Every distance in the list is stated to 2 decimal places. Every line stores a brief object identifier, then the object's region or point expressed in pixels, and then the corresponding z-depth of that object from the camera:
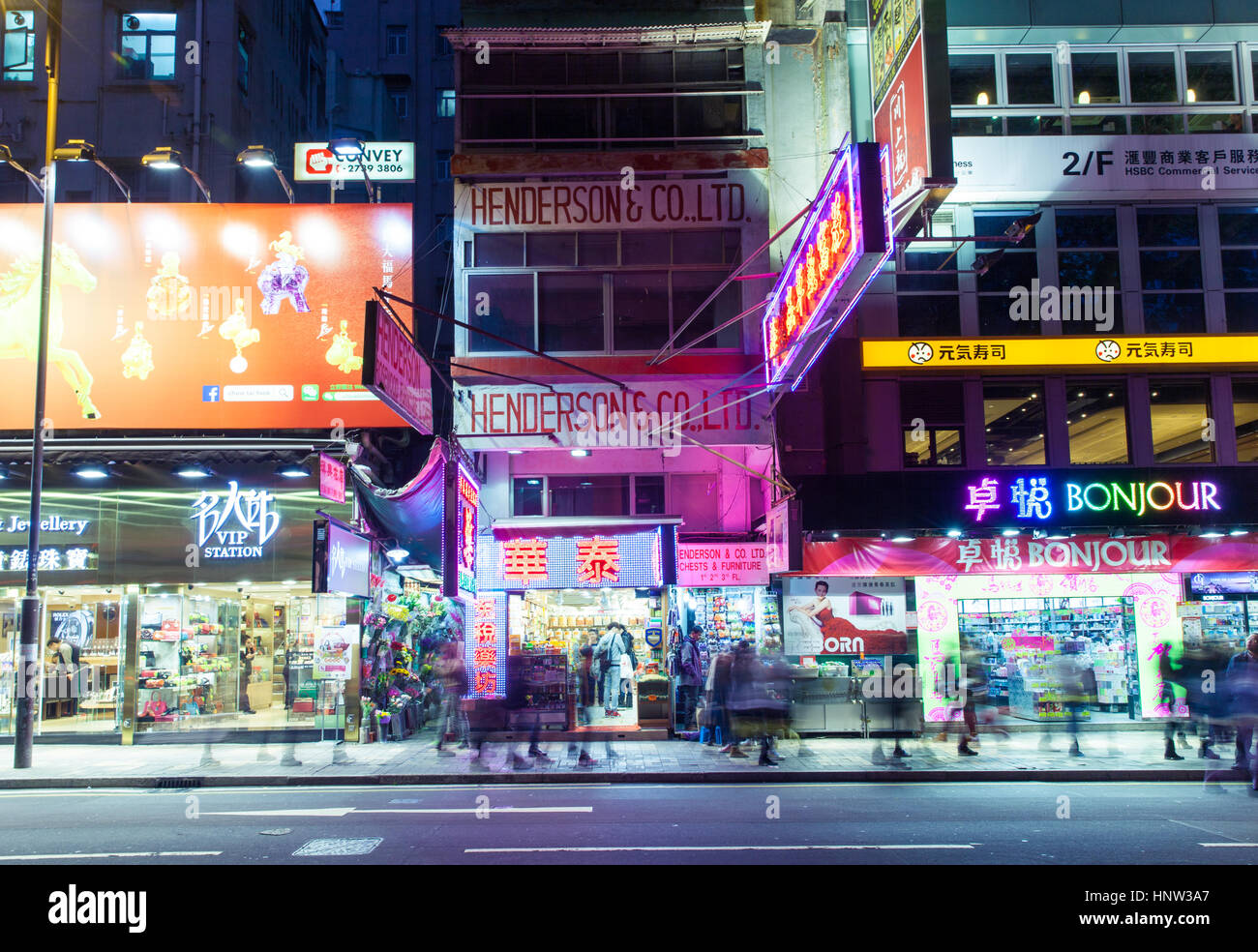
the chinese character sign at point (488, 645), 18.77
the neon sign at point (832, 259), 9.53
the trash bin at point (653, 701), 18.41
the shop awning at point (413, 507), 16.88
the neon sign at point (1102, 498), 17.47
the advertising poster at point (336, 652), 17.97
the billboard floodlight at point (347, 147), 18.31
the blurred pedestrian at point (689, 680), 18.38
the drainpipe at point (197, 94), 23.36
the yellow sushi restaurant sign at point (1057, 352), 18.61
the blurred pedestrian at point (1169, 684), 14.53
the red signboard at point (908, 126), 10.29
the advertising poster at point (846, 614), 18.67
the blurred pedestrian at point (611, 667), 18.28
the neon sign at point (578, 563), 18.30
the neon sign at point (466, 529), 14.73
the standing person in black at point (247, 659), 19.12
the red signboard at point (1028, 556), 18.27
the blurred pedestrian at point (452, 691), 15.64
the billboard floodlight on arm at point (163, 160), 17.09
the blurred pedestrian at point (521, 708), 15.37
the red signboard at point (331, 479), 15.51
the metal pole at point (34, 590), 14.83
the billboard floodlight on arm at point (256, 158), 17.14
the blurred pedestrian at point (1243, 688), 12.64
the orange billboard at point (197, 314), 18.77
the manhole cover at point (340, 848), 8.82
